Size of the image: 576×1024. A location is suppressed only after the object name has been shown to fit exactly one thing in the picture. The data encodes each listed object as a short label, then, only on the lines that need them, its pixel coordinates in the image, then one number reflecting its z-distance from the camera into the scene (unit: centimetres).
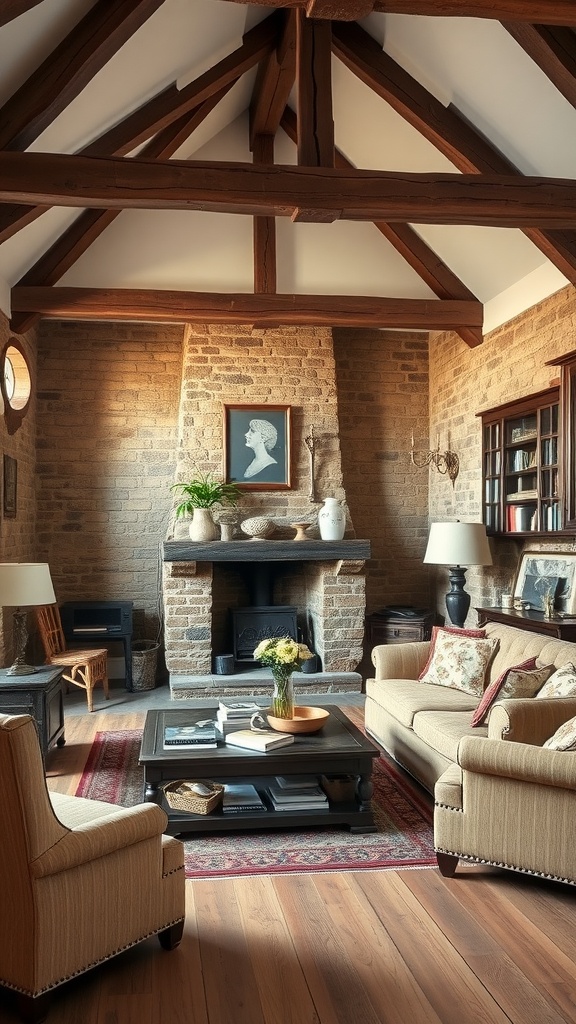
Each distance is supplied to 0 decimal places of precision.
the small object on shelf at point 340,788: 425
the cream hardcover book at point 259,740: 405
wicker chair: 686
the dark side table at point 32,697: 478
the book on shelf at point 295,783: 426
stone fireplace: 743
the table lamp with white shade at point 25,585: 464
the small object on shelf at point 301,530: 762
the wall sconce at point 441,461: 806
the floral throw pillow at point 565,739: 340
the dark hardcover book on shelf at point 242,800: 410
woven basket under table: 398
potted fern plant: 741
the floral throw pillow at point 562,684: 391
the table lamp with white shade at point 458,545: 660
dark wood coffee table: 397
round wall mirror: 701
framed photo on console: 582
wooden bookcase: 598
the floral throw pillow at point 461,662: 509
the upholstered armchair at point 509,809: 330
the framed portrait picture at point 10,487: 664
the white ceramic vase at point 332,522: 757
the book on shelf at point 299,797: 414
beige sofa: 375
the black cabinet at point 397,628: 789
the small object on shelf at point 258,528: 752
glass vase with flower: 427
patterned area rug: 369
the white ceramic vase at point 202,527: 740
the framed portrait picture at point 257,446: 785
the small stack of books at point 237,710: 452
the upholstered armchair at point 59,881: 245
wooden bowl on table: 429
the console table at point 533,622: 510
